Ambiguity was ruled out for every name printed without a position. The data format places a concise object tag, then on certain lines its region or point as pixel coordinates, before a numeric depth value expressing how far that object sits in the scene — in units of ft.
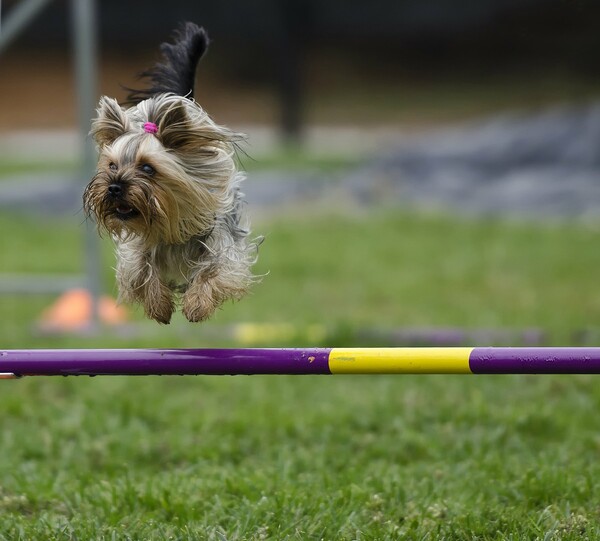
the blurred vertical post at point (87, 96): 51.75
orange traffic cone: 54.60
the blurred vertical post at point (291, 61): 141.90
